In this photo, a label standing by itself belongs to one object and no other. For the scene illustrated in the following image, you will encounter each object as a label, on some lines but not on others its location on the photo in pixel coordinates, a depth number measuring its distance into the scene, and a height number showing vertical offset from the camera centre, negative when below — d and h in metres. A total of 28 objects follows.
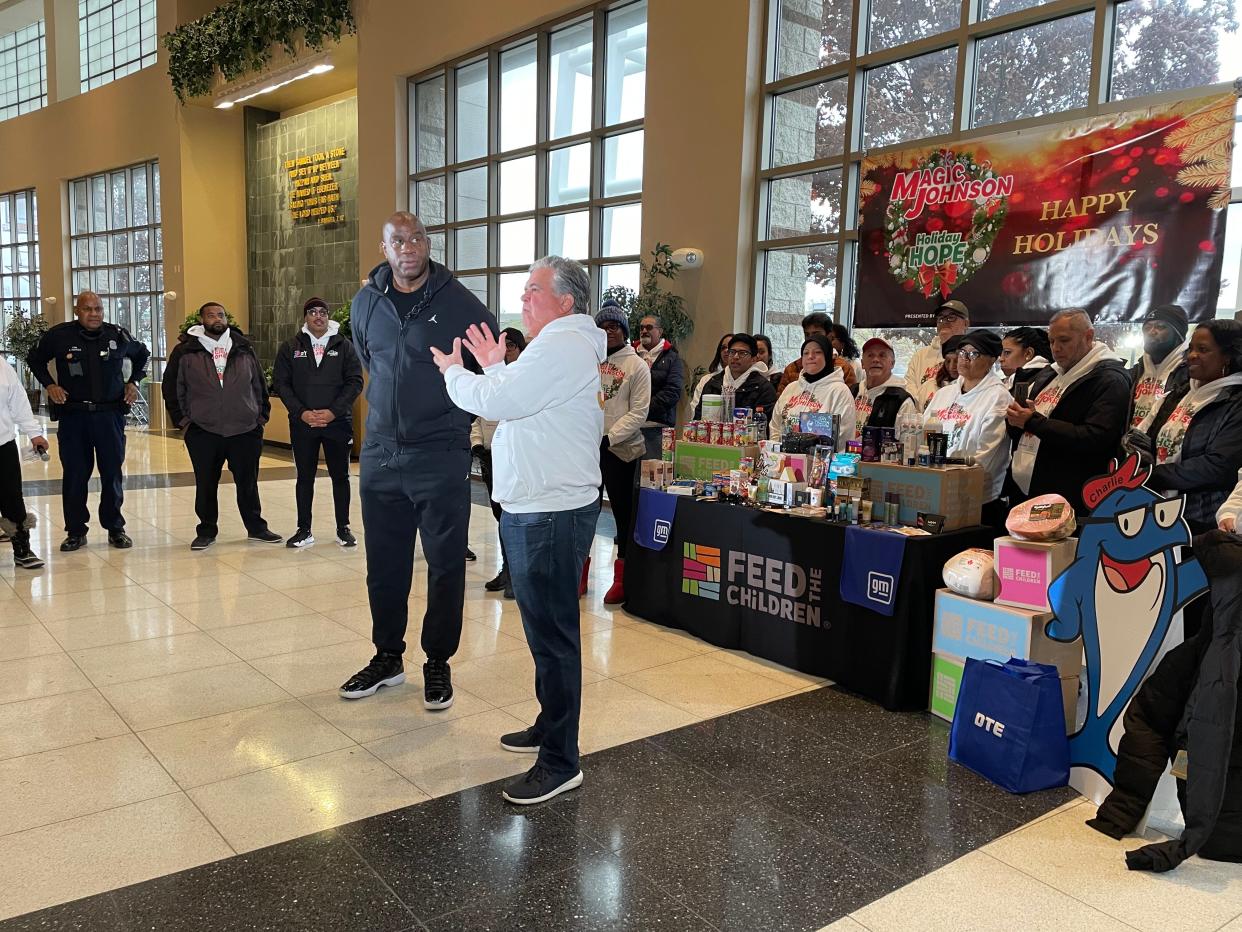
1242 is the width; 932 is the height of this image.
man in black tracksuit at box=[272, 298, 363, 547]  6.26 -0.40
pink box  3.11 -0.71
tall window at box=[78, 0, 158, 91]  15.73 +5.16
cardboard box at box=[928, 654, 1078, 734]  3.35 -1.19
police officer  5.81 -0.42
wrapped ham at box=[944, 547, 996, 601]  3.27 -0.77
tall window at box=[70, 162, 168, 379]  15.94 +1.55
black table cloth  3.50 -1.05
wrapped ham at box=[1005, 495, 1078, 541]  3.15 -0.56
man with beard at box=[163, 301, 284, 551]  6.14 -0.44
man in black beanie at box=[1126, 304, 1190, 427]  3.61 -0.03
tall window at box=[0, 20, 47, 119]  18.53 +5.25
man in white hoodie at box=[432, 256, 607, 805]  2.52 -0.32
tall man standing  3.28 -0.35
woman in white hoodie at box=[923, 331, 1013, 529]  4.02 -0.28
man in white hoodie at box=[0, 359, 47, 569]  5.18 -0.73
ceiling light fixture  12.12 +3.49
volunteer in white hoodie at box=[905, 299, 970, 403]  5.23 -0.01
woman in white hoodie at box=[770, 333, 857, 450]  4.47 -0.20
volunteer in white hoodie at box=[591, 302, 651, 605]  5.00 -0.35
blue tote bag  2.84 -1.14
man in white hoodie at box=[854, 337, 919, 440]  4.62 -0.21
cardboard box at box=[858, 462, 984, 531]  3.65 -0.54
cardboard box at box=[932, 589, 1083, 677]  3.08 -0.95
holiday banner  5.19 +0.84
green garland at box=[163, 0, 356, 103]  11.88 +4.06
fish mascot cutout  2.68 -0.71
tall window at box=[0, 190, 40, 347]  18.91 +1.57
